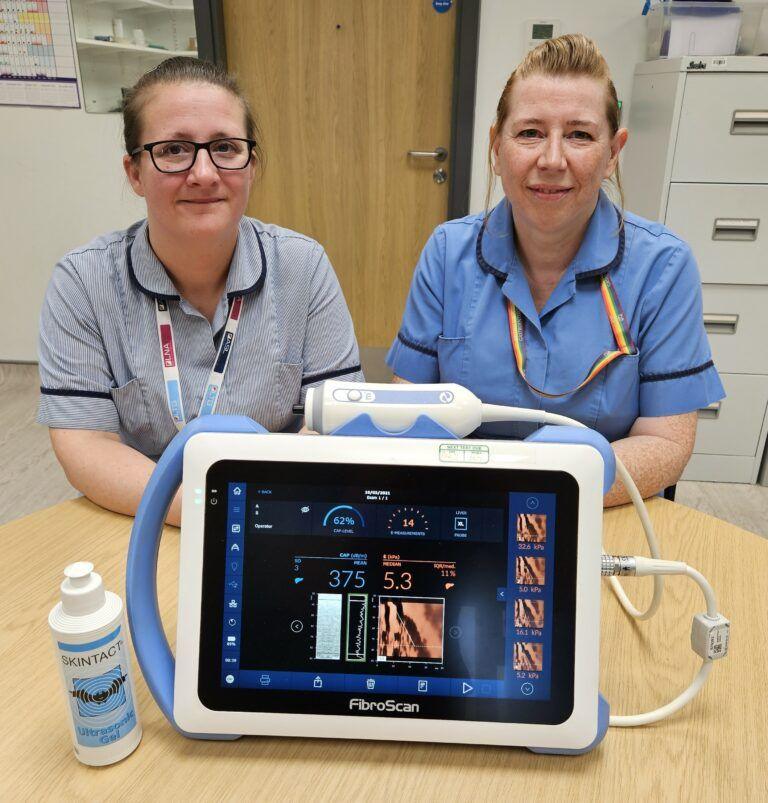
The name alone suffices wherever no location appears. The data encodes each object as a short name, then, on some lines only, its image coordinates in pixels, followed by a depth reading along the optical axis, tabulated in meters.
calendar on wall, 3.08
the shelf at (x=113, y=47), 3.10
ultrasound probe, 0.64
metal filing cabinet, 2.34
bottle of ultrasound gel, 0.56
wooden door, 3.08
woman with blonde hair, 1.24
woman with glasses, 1.19
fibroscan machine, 0.60
